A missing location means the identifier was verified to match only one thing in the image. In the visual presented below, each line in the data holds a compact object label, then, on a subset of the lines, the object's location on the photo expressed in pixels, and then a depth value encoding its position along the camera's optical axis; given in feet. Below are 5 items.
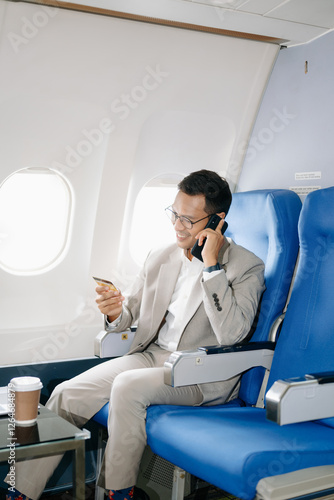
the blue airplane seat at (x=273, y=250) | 8.75
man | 7.71
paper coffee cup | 6.75
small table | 6.49
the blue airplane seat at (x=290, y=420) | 6.23
